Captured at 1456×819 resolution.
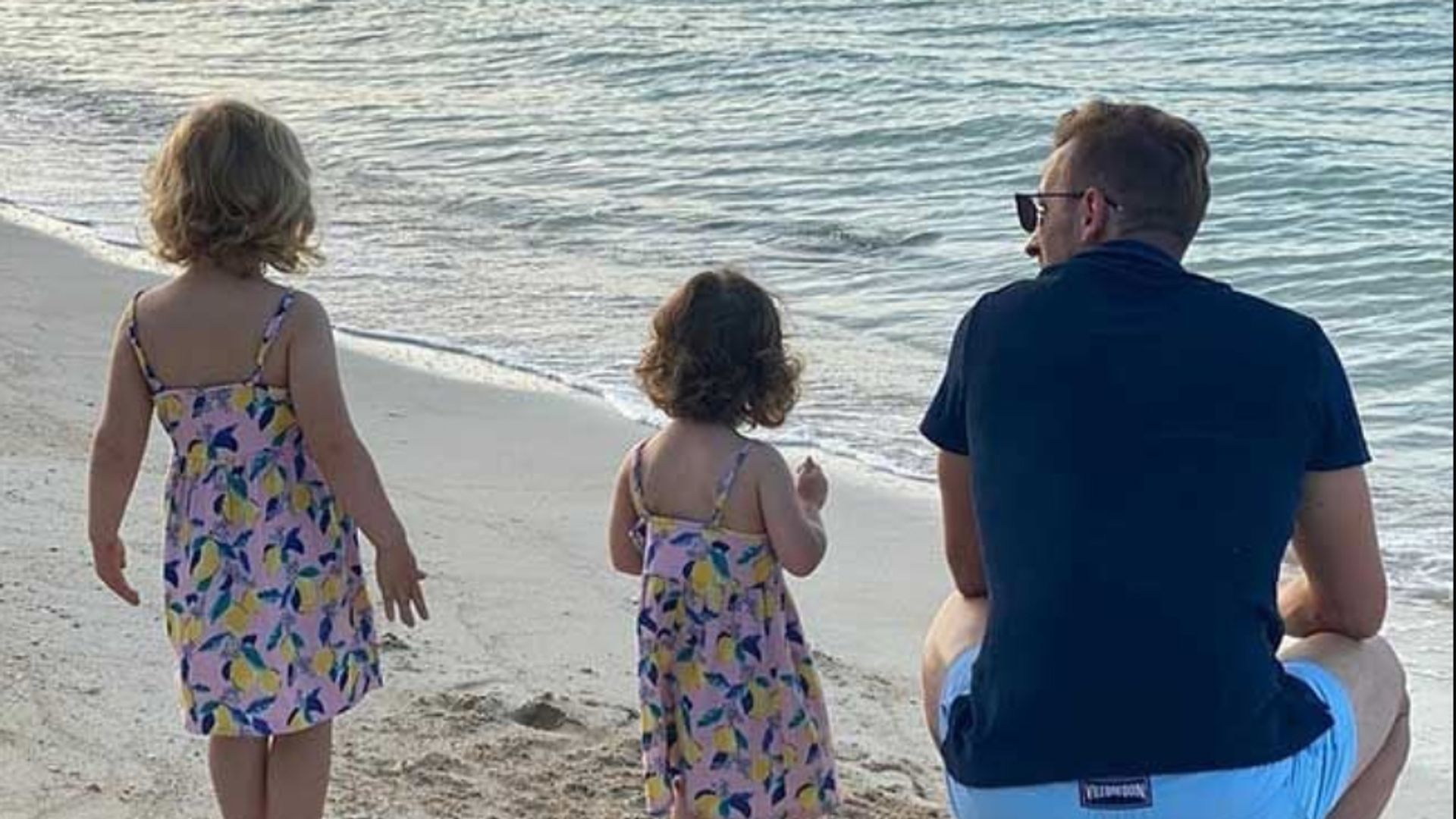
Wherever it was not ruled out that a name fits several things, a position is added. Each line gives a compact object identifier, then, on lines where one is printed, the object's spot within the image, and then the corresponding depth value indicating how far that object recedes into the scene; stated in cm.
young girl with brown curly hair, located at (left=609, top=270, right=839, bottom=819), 363
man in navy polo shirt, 279
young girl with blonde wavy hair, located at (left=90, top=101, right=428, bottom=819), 346
